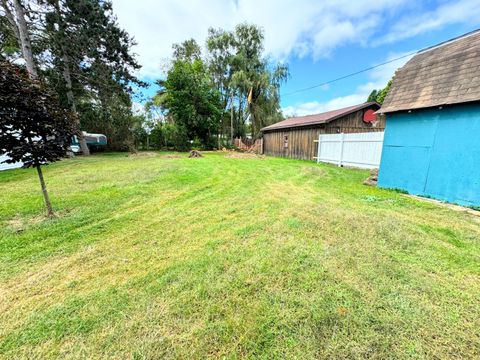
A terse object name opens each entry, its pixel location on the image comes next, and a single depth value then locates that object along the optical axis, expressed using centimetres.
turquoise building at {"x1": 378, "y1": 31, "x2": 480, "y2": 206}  427
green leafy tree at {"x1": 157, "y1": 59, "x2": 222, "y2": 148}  1952
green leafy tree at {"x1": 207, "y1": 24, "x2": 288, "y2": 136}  2125
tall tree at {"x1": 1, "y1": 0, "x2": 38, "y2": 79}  1022
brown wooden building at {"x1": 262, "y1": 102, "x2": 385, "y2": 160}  1222
